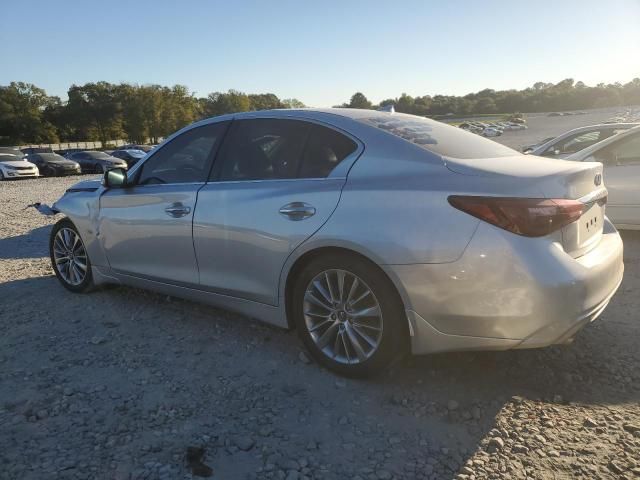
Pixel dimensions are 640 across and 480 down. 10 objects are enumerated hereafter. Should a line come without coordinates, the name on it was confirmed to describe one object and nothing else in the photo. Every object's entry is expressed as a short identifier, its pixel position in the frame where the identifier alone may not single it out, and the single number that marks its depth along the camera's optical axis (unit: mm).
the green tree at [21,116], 70938
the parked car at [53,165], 27609
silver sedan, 2566
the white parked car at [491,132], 70325
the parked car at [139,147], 38875
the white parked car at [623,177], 6117
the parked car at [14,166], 24047
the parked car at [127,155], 33312
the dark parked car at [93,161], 30219
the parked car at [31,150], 34228
